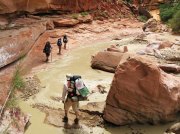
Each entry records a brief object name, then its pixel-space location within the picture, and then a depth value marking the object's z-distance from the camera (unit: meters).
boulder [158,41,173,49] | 10.03
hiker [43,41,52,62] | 9.02
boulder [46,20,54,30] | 12.29
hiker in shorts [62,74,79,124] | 4.98
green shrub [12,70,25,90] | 6.68
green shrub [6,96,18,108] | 5.56
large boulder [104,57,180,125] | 5.29
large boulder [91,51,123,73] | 8.28
